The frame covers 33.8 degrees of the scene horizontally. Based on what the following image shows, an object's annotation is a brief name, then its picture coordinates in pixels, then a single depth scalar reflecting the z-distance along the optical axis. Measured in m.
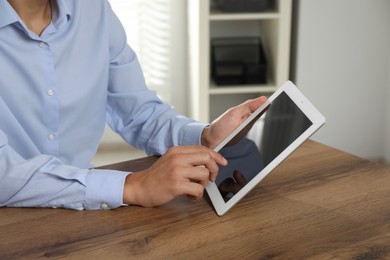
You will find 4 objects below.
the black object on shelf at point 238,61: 2.74
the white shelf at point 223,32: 2.61
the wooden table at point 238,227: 0.90
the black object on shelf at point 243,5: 2.62
